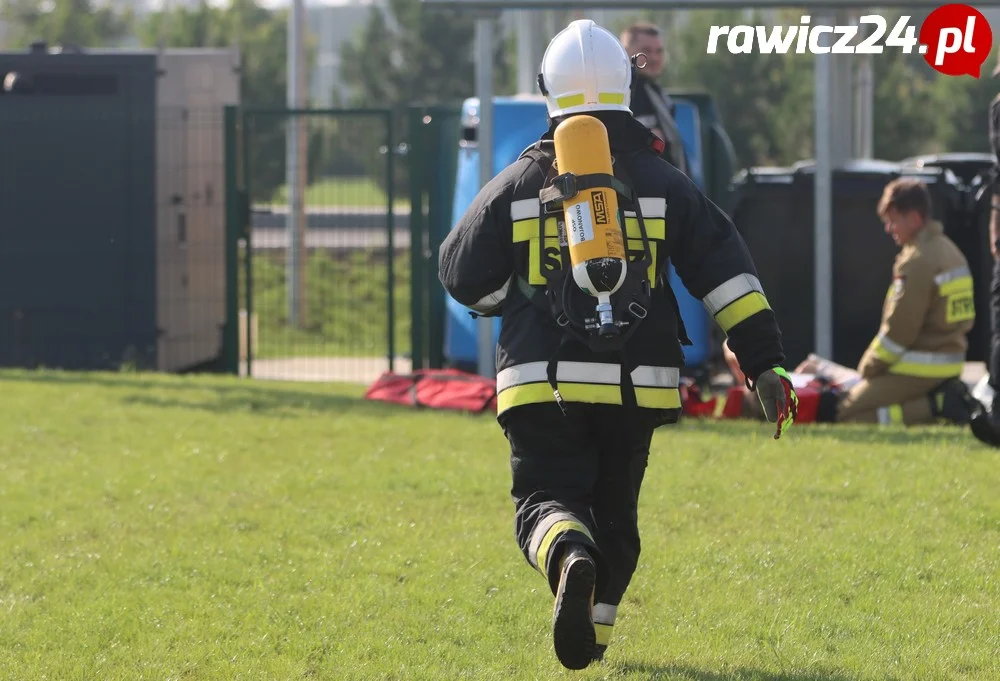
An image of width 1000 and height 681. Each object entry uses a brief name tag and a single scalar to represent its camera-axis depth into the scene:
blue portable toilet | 23.55
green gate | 24.80
